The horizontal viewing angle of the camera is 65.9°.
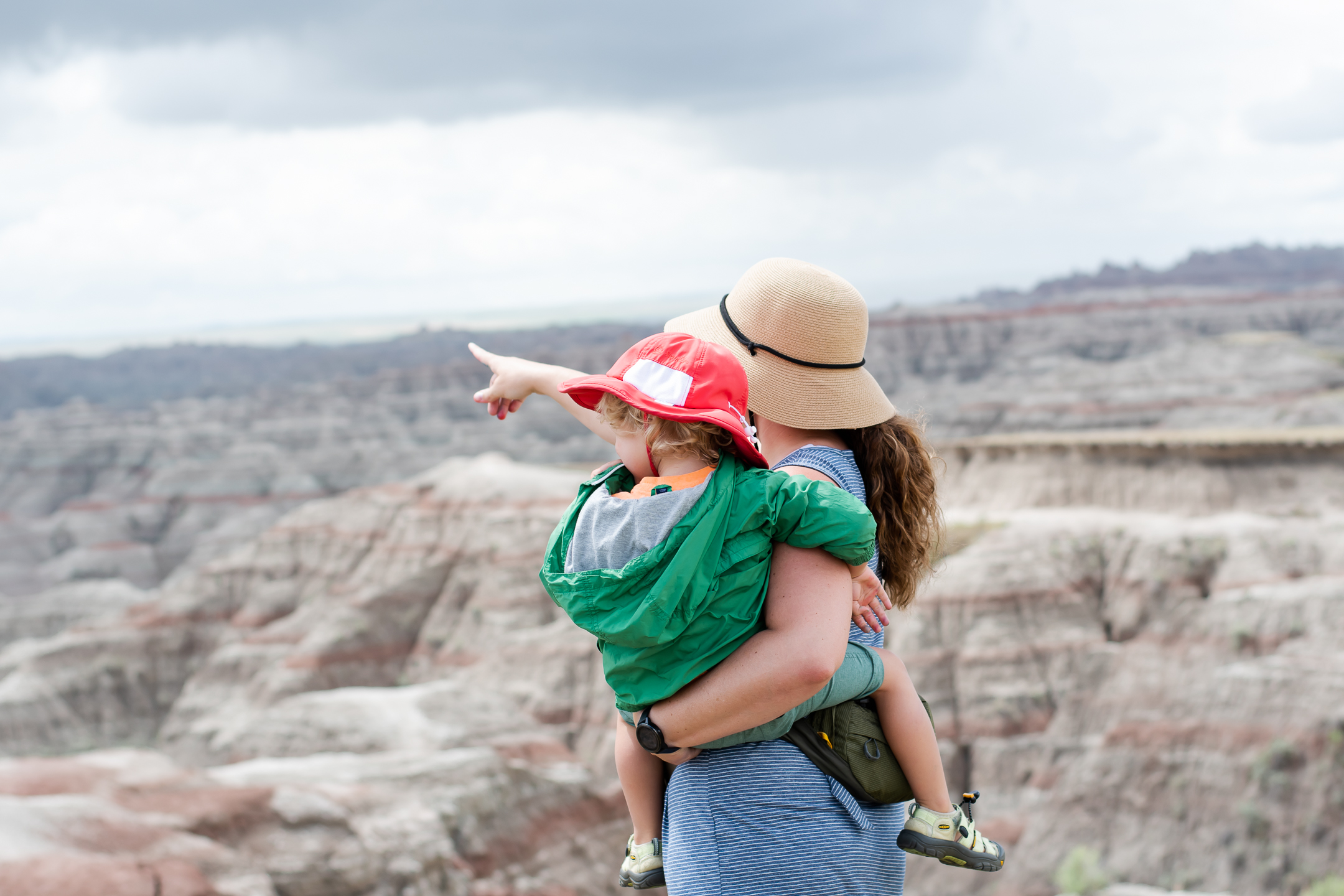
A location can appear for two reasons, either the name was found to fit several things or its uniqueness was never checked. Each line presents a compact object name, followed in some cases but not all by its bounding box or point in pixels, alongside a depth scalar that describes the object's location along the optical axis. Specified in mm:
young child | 2244
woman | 2273
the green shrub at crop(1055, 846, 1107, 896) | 20578
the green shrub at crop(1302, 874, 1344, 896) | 18250
